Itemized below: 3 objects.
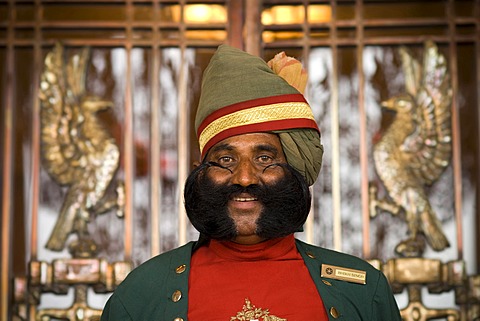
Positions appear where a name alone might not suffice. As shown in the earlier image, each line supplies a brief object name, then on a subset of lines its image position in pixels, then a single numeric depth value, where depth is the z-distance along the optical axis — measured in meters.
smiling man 2.83
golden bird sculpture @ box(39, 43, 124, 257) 4.27
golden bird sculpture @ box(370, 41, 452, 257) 4.27
